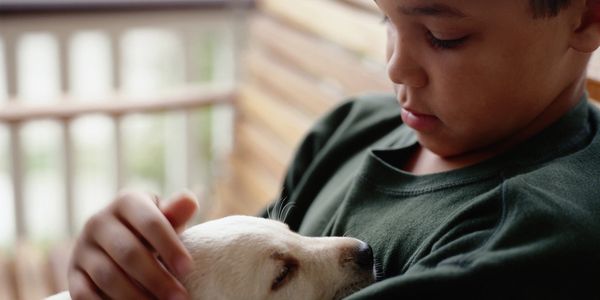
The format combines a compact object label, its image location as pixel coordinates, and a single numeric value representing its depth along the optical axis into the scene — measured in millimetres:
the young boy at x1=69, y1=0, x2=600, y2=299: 658
